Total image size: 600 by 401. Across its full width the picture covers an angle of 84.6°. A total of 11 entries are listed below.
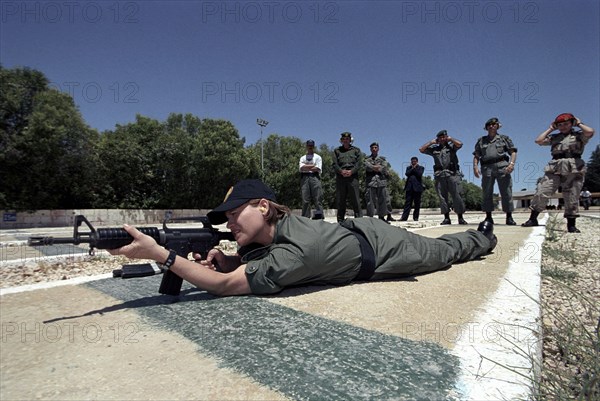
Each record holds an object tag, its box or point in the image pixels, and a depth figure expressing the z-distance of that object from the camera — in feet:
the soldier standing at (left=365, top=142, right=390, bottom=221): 29.40
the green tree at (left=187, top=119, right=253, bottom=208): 59.16
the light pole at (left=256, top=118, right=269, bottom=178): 90.89
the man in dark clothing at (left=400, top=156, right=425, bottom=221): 37.24
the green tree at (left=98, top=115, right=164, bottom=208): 48.65
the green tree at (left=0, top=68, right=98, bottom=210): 36.83
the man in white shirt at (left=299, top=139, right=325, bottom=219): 25.58
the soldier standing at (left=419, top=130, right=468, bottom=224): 24.07
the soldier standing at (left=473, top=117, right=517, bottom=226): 21.01
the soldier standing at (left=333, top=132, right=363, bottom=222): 22.59
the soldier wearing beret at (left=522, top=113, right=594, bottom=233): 18.15
